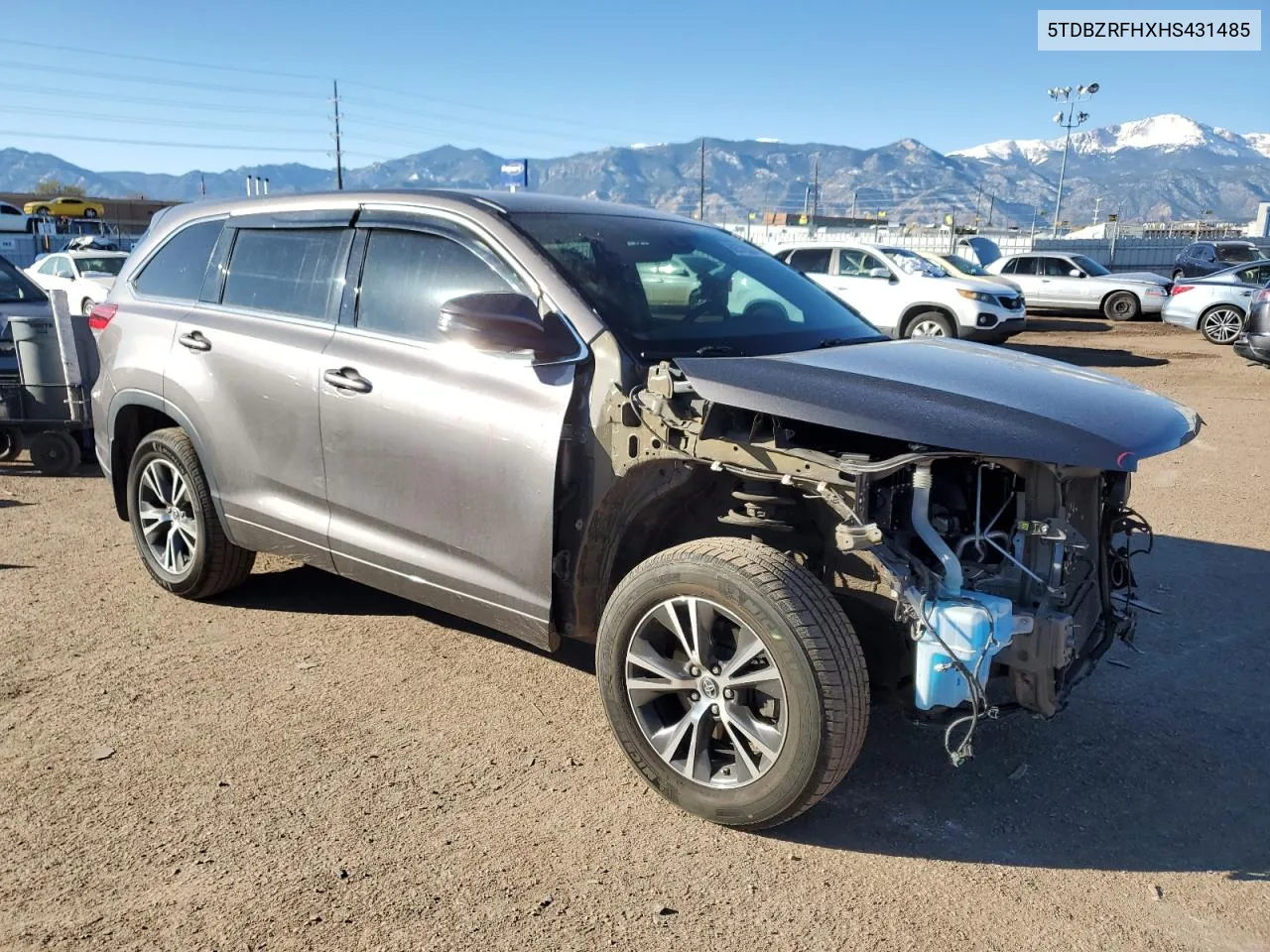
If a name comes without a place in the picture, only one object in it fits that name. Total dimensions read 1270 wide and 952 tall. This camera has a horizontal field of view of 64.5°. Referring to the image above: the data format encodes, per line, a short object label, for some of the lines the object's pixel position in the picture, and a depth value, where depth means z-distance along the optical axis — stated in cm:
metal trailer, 779
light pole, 4450
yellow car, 5781
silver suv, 286
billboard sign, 4095
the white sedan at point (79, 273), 1538
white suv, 1527
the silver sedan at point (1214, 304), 1738
